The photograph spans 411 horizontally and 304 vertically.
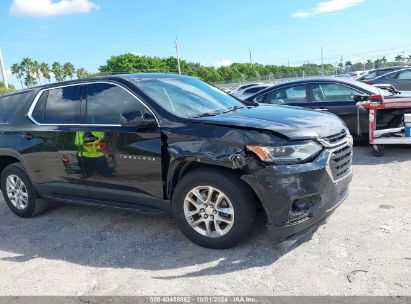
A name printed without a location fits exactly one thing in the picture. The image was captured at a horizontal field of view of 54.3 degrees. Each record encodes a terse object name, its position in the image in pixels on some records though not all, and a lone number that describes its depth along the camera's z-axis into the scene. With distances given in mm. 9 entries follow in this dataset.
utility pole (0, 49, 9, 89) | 36453
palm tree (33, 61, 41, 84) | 101250
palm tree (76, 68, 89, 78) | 96162
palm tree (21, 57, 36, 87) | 99206
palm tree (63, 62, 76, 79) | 103100
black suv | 3615
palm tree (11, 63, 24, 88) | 98775
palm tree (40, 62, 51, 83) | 101500
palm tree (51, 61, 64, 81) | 102112
